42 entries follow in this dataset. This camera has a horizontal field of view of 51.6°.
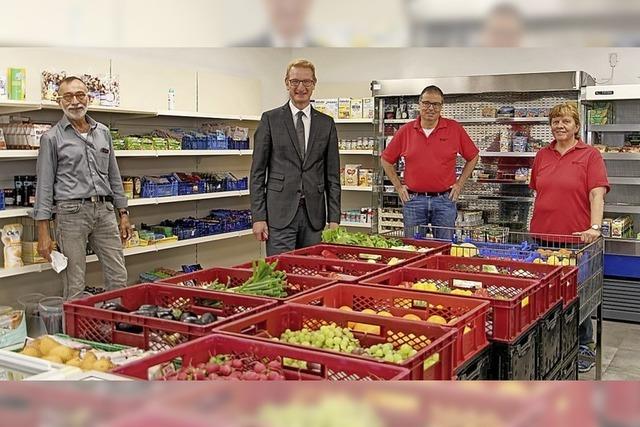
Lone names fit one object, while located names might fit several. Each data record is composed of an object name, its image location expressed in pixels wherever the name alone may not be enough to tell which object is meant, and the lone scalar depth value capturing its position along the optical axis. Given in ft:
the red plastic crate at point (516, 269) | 8.97
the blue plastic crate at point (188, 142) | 20.07
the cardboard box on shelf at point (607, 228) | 19.13
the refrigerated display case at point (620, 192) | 18.54
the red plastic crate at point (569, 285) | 9.78
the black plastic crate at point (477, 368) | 6.67
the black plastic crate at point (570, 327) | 9.80
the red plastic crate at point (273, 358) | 4.85
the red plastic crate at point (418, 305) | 6.89
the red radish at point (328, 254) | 11.29
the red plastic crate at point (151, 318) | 6.23
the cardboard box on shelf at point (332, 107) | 24.36
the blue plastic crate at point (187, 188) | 19.84
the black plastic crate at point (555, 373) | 8.88
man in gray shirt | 14.35
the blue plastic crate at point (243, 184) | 22.34
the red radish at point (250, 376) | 4.69
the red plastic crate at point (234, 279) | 8.77
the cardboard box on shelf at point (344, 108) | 24.13
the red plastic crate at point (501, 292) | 7.55
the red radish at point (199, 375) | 4.63
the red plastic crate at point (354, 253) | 11.09
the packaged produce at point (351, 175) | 24.22
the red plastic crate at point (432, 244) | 11.60
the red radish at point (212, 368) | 4.92
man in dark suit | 13.32
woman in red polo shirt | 12.49
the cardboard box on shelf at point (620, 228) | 18.93
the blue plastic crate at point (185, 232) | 20.03
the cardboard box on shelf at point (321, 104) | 24.51
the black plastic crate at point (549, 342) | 8.66
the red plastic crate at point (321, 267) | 9.96
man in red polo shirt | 14.88
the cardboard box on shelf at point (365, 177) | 24.03
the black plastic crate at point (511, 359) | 7.48
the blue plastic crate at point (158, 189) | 18.56
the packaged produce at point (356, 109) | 24.03
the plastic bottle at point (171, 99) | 20.07
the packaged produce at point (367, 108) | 23.84
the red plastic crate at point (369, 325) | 5.90
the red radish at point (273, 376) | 4.68
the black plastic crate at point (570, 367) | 9.70
